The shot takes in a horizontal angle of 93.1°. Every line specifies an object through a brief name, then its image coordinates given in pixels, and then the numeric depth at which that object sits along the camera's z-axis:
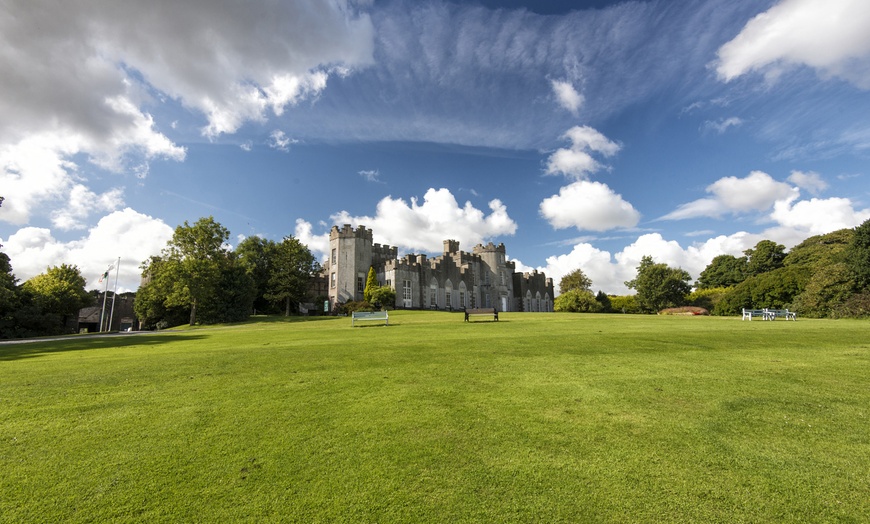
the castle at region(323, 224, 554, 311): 49.53
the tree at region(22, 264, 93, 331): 37.59
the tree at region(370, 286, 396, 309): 43.19
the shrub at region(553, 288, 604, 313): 45.81
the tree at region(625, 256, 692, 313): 51.31
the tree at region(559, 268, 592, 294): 69.41
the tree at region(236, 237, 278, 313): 48.22
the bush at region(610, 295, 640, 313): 59.06
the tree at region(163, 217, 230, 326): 35.44
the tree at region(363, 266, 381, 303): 45.72
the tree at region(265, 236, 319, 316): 46.25
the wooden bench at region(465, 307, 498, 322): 22.13
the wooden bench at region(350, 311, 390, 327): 21.08
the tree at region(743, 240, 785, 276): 63.75
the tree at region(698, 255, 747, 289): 67.38
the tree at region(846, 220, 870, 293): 28.08
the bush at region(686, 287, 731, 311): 51.11
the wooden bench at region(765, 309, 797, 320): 22.36
